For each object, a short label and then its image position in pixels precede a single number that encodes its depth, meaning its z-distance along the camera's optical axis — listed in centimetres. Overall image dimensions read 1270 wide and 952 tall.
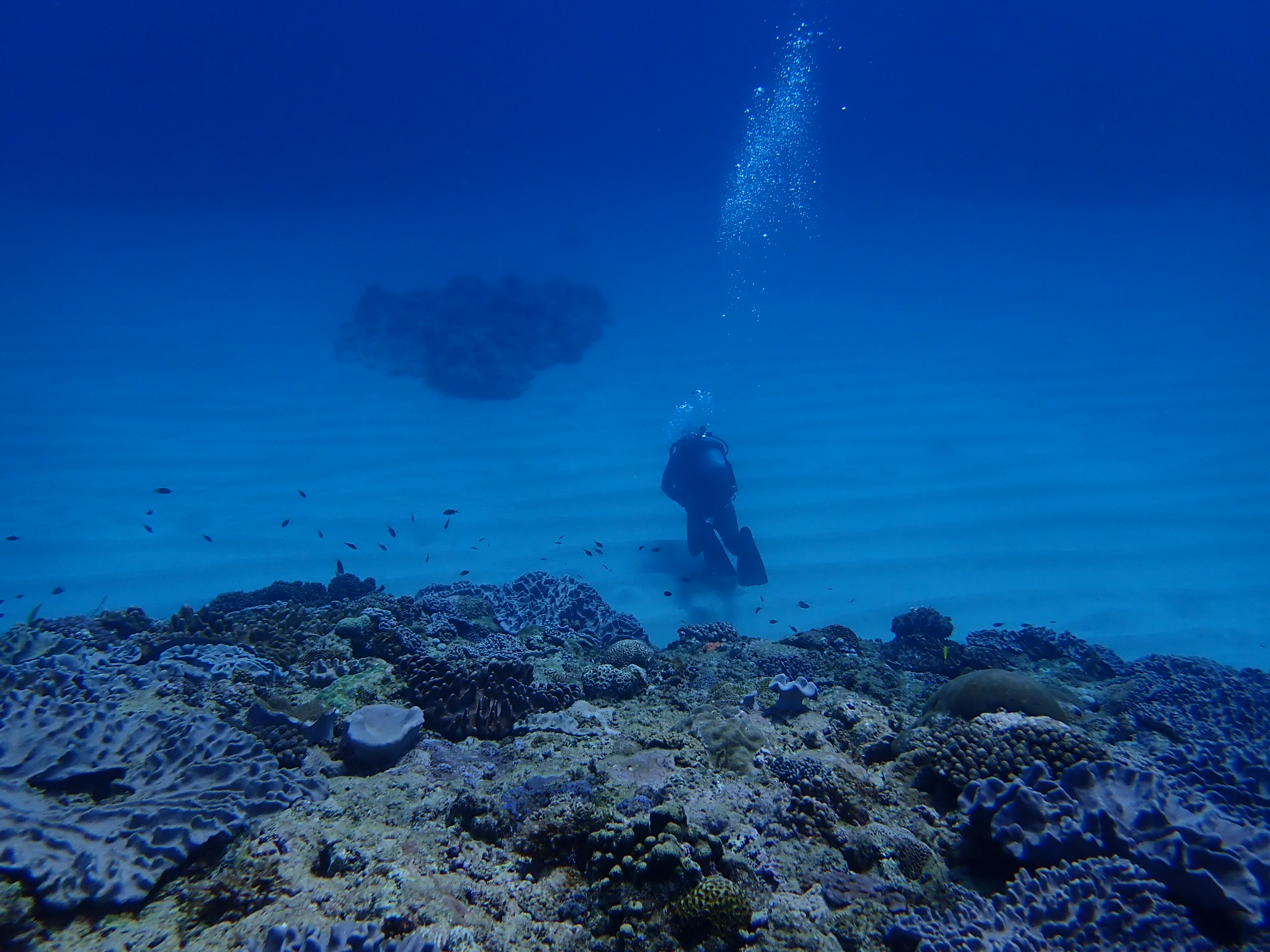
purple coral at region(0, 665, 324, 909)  257
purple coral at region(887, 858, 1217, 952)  229
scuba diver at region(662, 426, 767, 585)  1455
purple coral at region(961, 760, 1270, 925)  241
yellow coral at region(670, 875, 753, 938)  245
